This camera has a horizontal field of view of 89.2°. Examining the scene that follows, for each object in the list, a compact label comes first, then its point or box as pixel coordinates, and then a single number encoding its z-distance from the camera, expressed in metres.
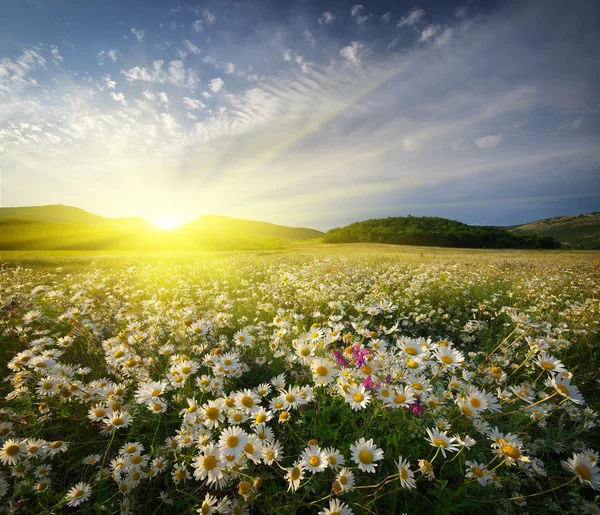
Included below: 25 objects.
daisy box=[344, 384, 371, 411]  0.50
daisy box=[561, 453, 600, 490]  0.44
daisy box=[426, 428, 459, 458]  0.46
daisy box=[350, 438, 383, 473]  0.45
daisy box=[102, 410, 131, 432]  0.55
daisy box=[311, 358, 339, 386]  0.55
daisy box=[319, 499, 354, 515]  0.42
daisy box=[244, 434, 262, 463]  0.44
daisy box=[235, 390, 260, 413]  0.52
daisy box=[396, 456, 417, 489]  0.41
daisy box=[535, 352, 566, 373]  0.56
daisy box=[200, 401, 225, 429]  0.51
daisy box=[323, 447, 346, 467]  0.46
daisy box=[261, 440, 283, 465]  0.45
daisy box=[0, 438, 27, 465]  0.53
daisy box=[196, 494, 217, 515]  0.44
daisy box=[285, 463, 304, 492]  0.43
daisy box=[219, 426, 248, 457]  0.46
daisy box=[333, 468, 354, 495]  0.41
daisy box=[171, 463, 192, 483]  0.51
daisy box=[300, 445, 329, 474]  0.44
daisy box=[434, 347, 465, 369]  0.53
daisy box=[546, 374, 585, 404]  0.48
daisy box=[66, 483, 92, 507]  0.49
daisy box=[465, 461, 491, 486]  0.47
